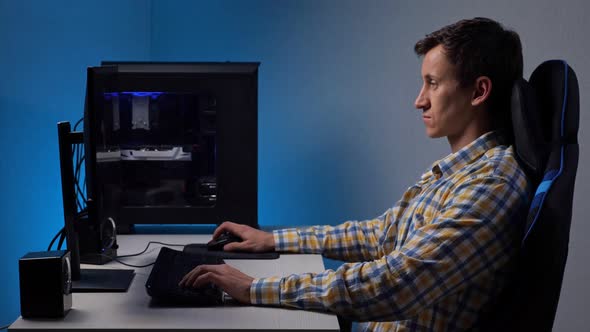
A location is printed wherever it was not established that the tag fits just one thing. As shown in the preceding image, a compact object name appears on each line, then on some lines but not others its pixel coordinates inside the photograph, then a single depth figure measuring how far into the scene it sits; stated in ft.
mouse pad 5.85
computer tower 6.64
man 4.08
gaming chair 3.70
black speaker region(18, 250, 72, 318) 4.14
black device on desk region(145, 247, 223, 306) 4.42
